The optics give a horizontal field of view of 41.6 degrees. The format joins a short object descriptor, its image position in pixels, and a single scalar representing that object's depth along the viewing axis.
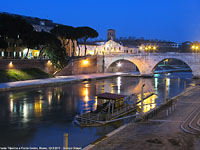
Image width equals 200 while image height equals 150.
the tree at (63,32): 64.38
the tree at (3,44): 46.51
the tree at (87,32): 68.69
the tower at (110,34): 114.41
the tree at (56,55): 54.22
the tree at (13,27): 48.55
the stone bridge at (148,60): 57.47
